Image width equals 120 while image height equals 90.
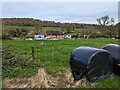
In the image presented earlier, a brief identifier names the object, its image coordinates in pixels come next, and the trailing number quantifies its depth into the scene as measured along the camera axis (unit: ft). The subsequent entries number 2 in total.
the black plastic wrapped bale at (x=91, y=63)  9.81
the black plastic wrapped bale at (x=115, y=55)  10.36
